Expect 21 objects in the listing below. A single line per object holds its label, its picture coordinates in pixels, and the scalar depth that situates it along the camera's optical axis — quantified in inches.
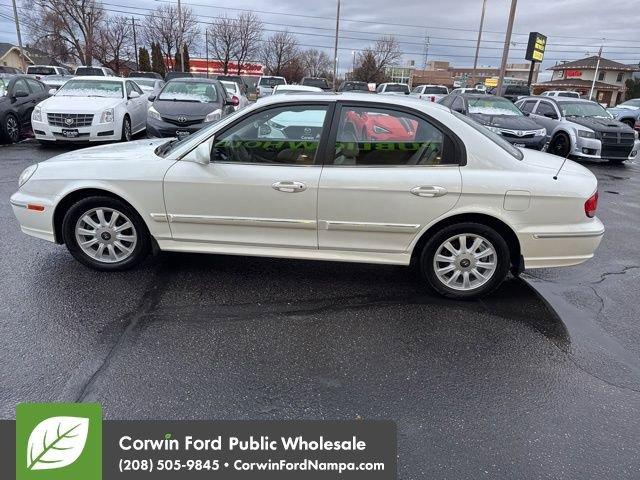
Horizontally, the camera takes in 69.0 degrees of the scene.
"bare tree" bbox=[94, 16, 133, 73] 2078.0
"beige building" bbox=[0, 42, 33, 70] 2377.2
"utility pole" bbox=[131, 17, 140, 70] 2220.7
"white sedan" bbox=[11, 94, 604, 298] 145.0
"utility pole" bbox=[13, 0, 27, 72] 1591.5
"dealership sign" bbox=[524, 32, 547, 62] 928.3
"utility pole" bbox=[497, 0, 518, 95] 783.6
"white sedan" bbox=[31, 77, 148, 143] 394.3
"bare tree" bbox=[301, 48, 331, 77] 2708.9
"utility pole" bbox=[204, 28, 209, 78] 2237.9
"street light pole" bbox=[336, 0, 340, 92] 1601.9
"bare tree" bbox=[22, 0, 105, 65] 1885.0
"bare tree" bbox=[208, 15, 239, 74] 2203.5
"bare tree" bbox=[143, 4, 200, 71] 2118.6
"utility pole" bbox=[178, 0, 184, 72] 1387.1
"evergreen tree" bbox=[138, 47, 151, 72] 2036.2
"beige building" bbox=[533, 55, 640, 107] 2336.4
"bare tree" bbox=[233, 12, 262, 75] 2213.3
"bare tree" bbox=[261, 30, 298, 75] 2431.1
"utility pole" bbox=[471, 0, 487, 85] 1547.7
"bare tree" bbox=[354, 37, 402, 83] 2397.9
